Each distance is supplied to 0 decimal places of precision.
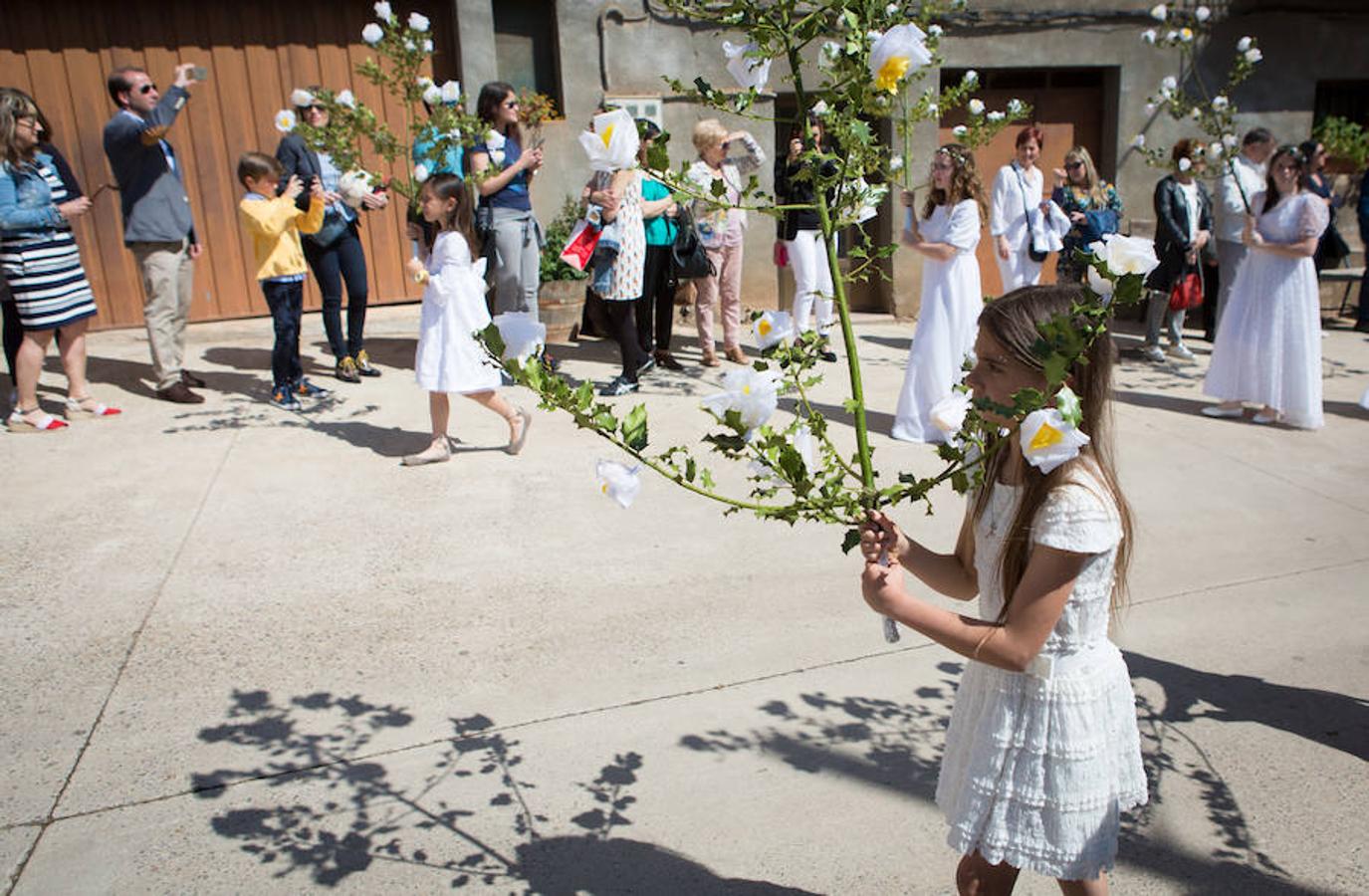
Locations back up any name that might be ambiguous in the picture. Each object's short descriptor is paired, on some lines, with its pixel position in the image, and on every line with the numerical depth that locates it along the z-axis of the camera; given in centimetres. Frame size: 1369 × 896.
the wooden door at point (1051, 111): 1062
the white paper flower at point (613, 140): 186
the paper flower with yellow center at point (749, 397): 171
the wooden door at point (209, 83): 787
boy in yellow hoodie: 645
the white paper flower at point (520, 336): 182
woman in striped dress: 568
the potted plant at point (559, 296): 857
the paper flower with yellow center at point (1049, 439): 158
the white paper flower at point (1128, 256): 161
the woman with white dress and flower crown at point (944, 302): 605
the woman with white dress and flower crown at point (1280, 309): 607
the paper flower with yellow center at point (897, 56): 170
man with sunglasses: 615
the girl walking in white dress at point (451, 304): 534
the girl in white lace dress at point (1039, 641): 182
